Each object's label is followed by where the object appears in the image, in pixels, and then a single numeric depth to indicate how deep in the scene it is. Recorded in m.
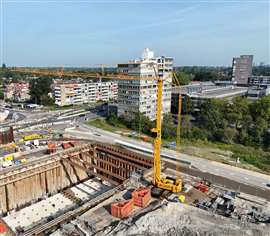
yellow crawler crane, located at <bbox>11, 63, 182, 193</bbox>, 30.14
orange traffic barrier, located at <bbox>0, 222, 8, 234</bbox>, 25.08
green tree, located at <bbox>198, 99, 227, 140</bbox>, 58.74
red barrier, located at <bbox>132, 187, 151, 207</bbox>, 26.61
